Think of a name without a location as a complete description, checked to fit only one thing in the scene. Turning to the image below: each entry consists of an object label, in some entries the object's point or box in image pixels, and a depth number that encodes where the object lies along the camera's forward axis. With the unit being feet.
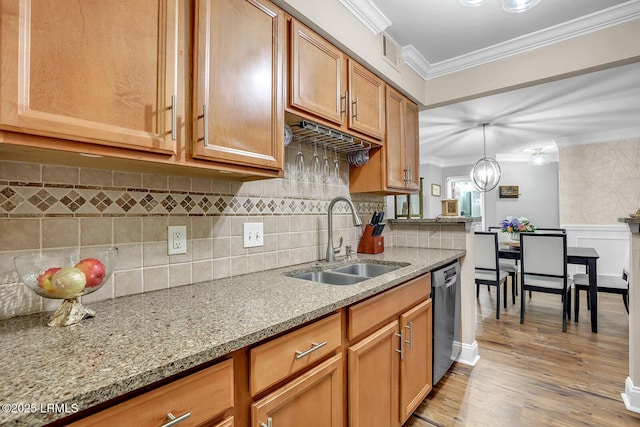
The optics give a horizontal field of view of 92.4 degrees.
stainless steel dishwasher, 6.12
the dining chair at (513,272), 12.60
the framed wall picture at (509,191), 21.36
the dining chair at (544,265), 10.11
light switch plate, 5.06
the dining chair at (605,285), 9.70
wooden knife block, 7.36
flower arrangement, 13.05
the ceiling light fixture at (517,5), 4.82
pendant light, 14.11
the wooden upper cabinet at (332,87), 4.83
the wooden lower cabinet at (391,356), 3.95
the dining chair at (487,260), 11.30
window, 23.18
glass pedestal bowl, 2.60
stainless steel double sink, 5.56
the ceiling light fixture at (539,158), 16.76
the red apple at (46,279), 2.59
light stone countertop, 1.74
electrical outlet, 4.09
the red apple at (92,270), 2.76
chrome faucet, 6.20
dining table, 9.62
